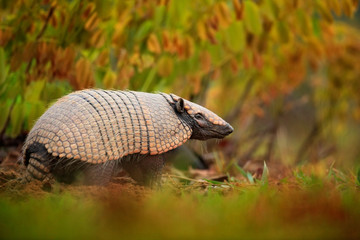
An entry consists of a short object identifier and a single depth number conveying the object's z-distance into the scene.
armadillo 6.46
